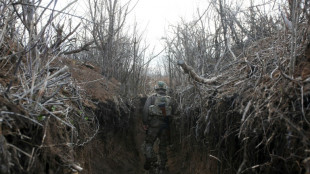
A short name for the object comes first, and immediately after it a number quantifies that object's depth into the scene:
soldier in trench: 6.82
